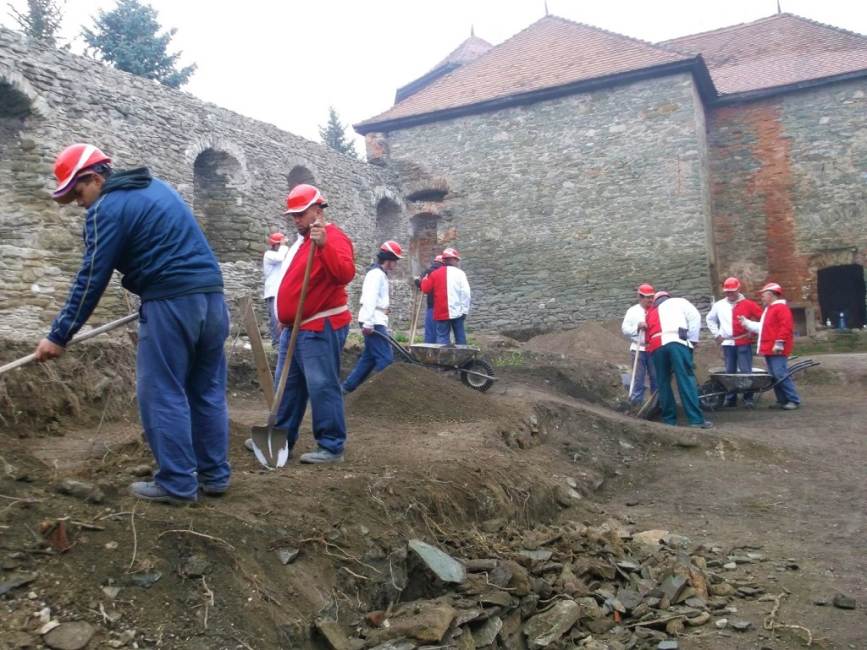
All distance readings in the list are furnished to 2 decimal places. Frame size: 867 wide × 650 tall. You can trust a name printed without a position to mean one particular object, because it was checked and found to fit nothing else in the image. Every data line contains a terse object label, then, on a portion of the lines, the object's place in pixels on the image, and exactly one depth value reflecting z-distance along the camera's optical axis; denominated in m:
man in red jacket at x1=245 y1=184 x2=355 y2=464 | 4.77
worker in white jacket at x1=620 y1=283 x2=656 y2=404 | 10.14
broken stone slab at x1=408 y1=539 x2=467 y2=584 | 3.79
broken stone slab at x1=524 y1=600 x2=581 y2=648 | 3.60
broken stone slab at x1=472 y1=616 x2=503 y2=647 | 3.48
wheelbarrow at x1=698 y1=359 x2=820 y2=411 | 10.10
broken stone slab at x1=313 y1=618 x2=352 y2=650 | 3.11
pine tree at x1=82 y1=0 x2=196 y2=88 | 23.52
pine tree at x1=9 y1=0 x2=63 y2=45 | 23.23
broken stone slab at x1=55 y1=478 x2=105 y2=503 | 3.47
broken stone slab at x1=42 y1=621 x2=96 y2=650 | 2.66
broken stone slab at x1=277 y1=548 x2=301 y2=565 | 3.42
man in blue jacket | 3.59
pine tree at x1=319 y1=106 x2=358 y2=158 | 35.25
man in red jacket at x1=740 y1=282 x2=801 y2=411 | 10.52
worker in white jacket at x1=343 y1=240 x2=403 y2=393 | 8.33
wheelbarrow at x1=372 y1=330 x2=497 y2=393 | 9.12
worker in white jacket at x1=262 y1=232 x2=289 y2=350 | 9.75
